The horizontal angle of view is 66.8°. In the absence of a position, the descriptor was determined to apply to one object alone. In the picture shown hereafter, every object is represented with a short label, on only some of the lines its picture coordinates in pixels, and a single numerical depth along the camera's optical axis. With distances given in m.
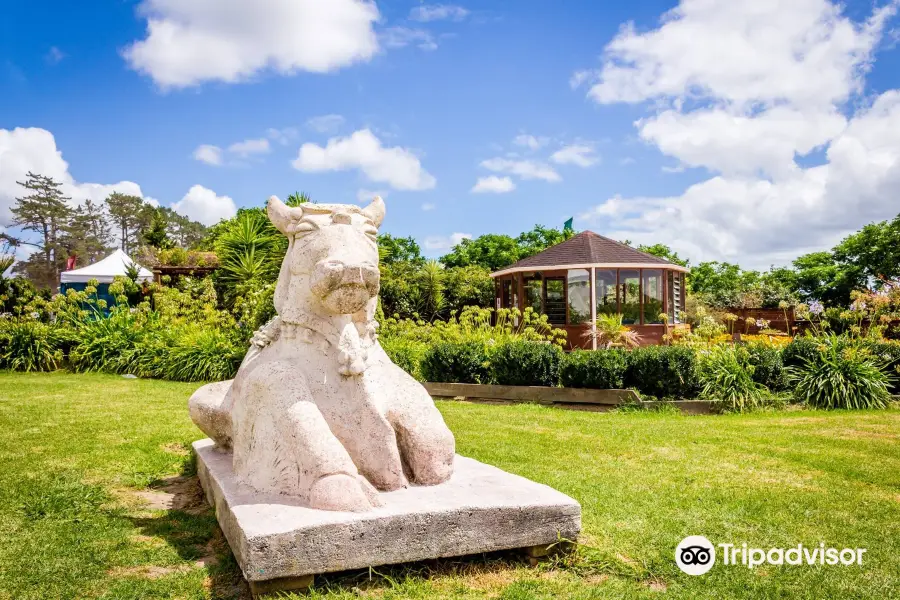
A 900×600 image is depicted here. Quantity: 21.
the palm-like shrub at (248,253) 17.78
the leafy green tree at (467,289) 28.33
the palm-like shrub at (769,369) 10.10
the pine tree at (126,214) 53.59
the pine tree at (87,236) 48.81
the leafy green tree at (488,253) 37.72
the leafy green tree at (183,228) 59.31
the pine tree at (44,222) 46.75
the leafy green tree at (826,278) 32.44
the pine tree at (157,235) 37.25
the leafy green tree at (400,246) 34.78
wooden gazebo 19.31
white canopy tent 26.20
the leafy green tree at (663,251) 40.49
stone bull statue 3.68
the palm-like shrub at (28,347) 14.33
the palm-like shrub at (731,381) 9.60
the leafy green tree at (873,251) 30.10
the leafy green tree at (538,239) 38.09
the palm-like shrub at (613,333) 14.71
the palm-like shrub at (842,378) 9.85
